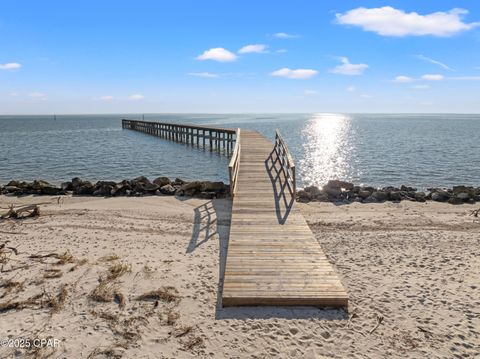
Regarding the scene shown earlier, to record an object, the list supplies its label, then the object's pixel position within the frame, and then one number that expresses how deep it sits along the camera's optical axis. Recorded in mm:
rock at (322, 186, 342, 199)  12207
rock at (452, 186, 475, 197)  12115
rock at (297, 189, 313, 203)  11873
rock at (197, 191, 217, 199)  12055
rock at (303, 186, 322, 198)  12348
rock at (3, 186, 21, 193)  13509
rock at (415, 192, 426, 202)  11992
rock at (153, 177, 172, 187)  13945
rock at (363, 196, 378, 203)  11874
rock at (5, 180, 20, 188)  14219
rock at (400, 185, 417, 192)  13584
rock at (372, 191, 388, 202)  11961
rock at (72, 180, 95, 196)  13269
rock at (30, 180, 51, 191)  13498
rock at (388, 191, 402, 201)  11961
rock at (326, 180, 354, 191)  13673
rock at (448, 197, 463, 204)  11617
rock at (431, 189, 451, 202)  11953
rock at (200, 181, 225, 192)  12422
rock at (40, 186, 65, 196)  13344
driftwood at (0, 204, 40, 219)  9539
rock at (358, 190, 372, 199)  12281
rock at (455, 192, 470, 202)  11727
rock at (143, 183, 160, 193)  13156
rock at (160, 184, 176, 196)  12922
